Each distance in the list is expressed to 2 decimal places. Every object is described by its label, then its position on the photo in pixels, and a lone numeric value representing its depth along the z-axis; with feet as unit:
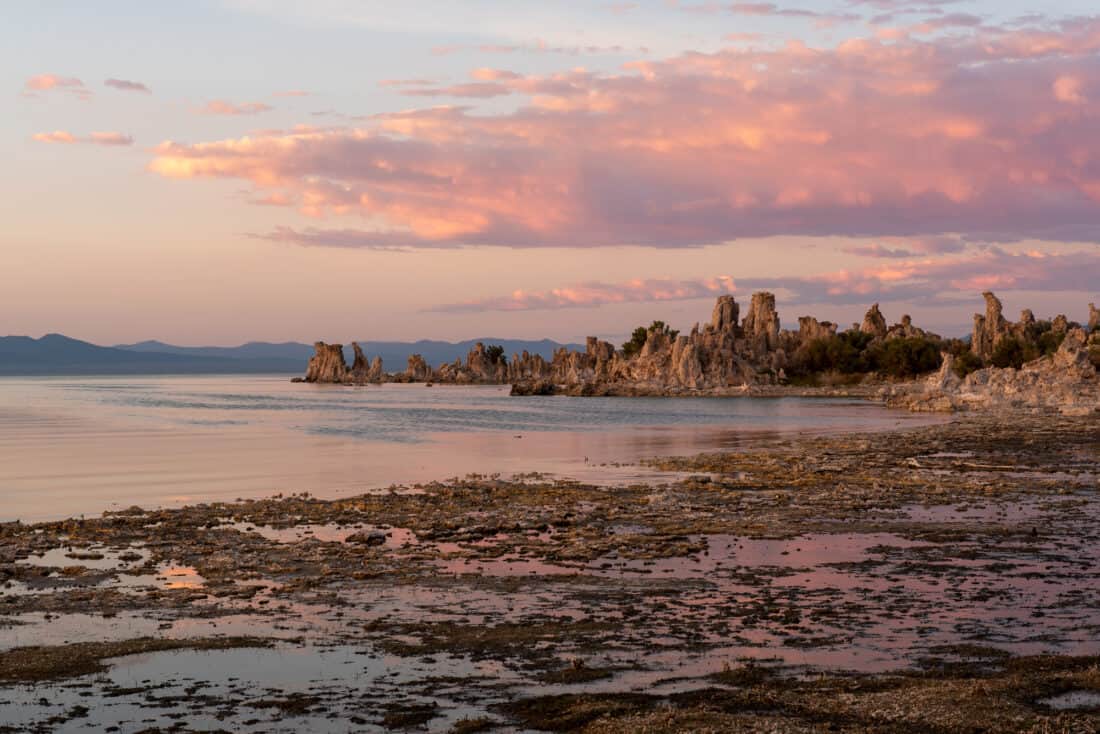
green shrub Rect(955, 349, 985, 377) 640.50
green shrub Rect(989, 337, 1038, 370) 640.58
